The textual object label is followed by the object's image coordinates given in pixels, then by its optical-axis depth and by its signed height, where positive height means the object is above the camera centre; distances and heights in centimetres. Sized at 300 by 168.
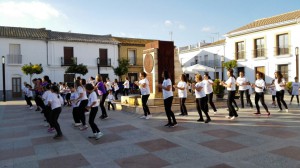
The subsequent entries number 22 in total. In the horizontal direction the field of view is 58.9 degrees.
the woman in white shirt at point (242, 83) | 969 +3
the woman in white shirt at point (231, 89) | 832 -16
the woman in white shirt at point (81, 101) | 742 -42
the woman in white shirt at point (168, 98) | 735 -37
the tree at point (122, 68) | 2706 +177
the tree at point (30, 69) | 2227 +147
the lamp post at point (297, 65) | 2284 +152
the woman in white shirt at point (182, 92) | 822 -25
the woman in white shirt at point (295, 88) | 1262 -23
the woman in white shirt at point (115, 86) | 1530 -6
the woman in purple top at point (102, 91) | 920 -19
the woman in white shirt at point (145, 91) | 867 -20
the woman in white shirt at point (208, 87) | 910 -10
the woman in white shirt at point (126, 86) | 1628 -5
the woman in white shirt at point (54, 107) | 661 -52
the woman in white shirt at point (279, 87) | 988 -14
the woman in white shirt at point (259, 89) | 885 -18
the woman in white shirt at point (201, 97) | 780 -38
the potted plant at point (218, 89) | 1295 -25
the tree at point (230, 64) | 2639 +199
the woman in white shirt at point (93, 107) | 630 -51
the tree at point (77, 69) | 2506 +159
